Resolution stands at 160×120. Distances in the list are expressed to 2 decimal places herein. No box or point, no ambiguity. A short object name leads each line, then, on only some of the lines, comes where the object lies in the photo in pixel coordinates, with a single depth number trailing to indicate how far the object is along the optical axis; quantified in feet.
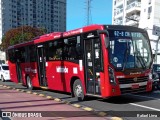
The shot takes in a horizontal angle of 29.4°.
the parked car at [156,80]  57.83
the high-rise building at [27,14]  393.91
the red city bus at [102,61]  36.17
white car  92.71
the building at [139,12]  187.42
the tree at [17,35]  212.84
